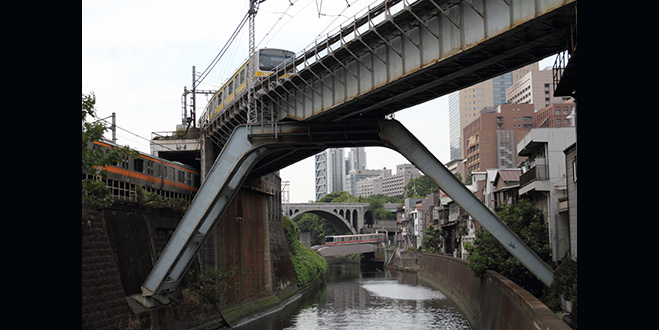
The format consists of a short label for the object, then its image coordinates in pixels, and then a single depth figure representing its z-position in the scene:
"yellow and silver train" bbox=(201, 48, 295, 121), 35.67
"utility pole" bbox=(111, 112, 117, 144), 38.78
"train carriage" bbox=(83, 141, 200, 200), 29.64
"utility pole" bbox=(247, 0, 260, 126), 29.66
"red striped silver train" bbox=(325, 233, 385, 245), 110.75
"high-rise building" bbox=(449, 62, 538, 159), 198.88
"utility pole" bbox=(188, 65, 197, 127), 58.56
